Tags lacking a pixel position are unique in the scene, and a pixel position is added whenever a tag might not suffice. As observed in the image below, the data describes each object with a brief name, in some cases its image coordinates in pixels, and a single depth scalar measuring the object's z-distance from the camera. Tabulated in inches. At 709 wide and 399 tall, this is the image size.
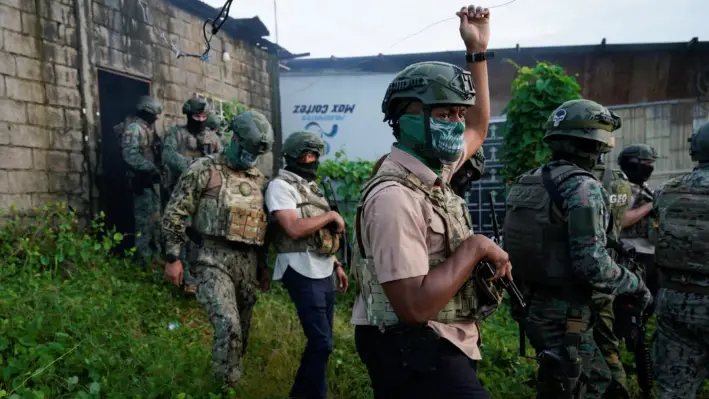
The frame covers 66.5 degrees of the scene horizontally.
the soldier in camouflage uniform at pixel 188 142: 271.0
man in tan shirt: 70.3
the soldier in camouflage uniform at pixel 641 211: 212.5
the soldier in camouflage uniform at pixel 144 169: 271.6
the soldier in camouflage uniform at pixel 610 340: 128.7
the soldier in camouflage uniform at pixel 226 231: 144.8
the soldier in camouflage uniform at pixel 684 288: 126.6
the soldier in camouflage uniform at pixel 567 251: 112.3
